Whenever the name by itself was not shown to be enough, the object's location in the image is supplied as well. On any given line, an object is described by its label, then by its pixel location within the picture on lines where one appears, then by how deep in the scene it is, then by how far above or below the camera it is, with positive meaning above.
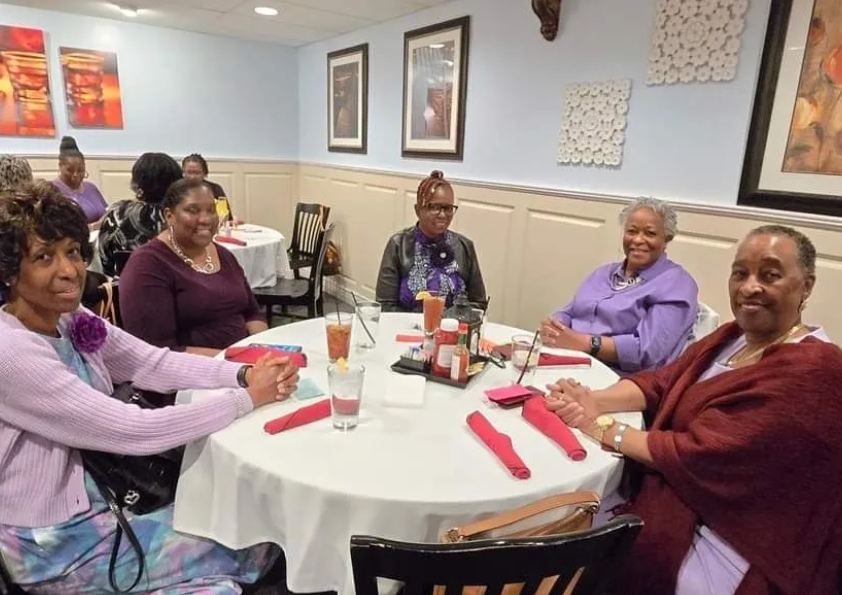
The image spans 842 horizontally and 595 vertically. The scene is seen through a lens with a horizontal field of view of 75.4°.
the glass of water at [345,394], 1.27 -0.54
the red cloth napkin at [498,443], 1.13 -0.61
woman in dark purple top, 1.92 -0.48
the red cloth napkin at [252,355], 1.63 -0.59
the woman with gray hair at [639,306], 2.02 -0.52
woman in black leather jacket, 2.53 -0.46
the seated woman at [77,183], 4.15 -0.27
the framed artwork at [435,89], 3.81 +0.51
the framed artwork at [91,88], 4.81 +0.52
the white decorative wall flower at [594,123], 2.88 +0.23
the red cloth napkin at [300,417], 1.26 -0.60
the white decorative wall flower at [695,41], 2.39 +0.58
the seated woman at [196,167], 4.47 -0.13
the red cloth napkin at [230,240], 3.58 -0.56
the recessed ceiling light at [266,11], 4.24 +1.10
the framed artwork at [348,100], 4.91 +0.53
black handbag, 1.19 -0.76
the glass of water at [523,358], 1.67 -0.59
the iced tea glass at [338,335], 1.63 -0.52
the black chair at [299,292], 3.54 -0.87
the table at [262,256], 3.54 -0.66
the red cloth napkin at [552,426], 1.22 -0.61
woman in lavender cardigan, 1.13 -0.60
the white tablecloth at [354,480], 1.06 -0.63
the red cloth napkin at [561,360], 1.75 -0.62
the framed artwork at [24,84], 4.53 +0.51
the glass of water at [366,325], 1.83 -0.56
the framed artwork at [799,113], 2.12 +0.24
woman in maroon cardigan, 1.10 -0.61
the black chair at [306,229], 5.02 -0.67
